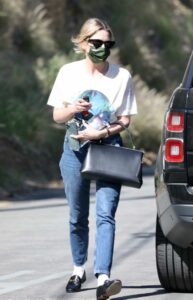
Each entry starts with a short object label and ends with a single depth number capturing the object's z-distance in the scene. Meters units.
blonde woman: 15.04
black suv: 14.09
